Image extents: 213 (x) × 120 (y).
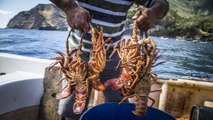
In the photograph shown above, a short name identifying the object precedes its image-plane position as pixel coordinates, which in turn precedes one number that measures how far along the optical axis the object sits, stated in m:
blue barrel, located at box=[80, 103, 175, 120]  1.88
